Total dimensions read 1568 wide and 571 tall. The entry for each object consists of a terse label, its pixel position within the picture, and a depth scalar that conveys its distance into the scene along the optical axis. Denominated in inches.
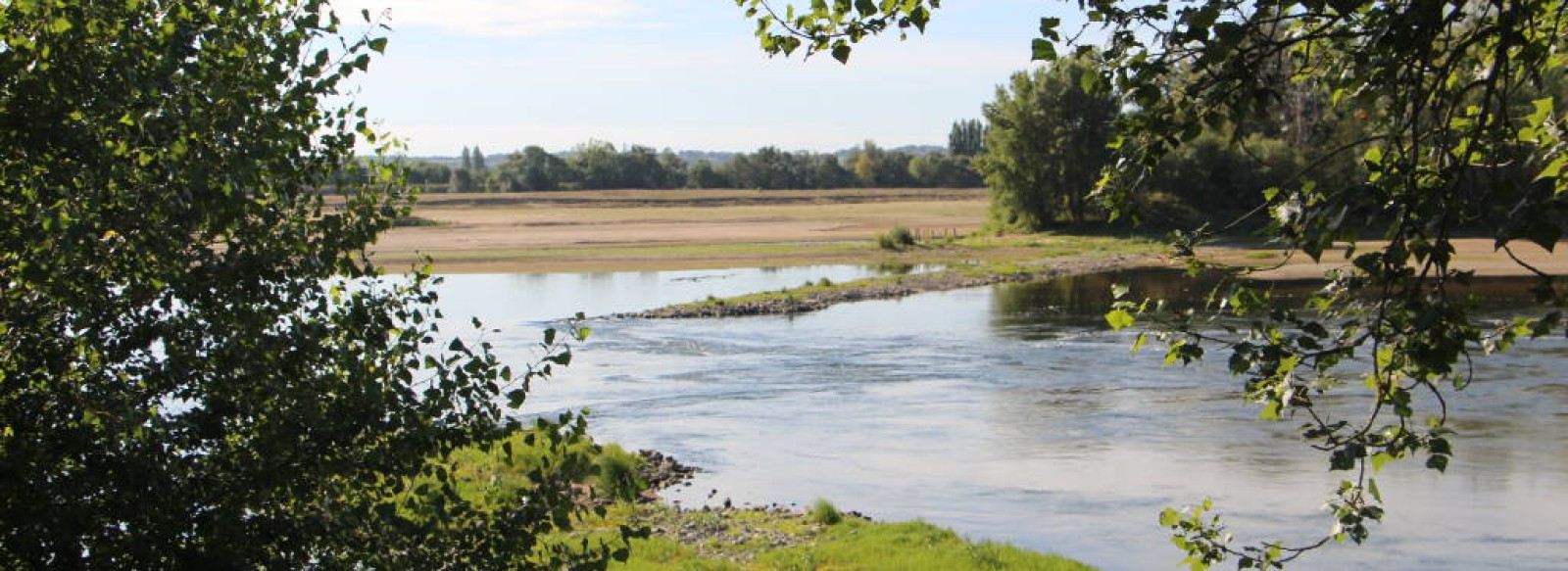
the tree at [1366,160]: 195.3
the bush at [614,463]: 732.7
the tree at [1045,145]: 3075.8
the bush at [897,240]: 2999.5
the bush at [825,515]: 679.7
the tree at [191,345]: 248.2
